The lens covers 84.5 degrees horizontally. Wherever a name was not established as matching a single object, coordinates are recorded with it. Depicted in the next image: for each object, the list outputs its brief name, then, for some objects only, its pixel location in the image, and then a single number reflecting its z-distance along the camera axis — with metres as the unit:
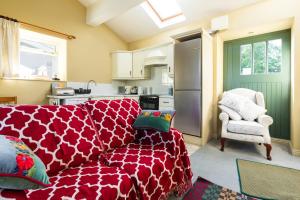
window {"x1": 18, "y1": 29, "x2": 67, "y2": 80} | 3.29
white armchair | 2.42
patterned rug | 1.52
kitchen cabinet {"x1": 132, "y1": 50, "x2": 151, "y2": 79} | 4.39
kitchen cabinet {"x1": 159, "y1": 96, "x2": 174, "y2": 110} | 3.55
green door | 3.08
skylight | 3.76
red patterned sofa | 0.94
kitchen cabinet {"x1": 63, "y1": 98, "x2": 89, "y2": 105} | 3.20
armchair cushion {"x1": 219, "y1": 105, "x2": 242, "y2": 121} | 2.84
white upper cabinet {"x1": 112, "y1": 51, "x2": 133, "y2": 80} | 4.52
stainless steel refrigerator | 3.09
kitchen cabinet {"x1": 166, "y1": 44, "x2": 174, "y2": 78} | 3.61
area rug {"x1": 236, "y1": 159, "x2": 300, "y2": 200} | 1.59
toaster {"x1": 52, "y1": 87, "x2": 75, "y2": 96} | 3.27
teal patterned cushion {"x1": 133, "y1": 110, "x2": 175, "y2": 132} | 1.56
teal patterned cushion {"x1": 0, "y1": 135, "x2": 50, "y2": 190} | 0.70
